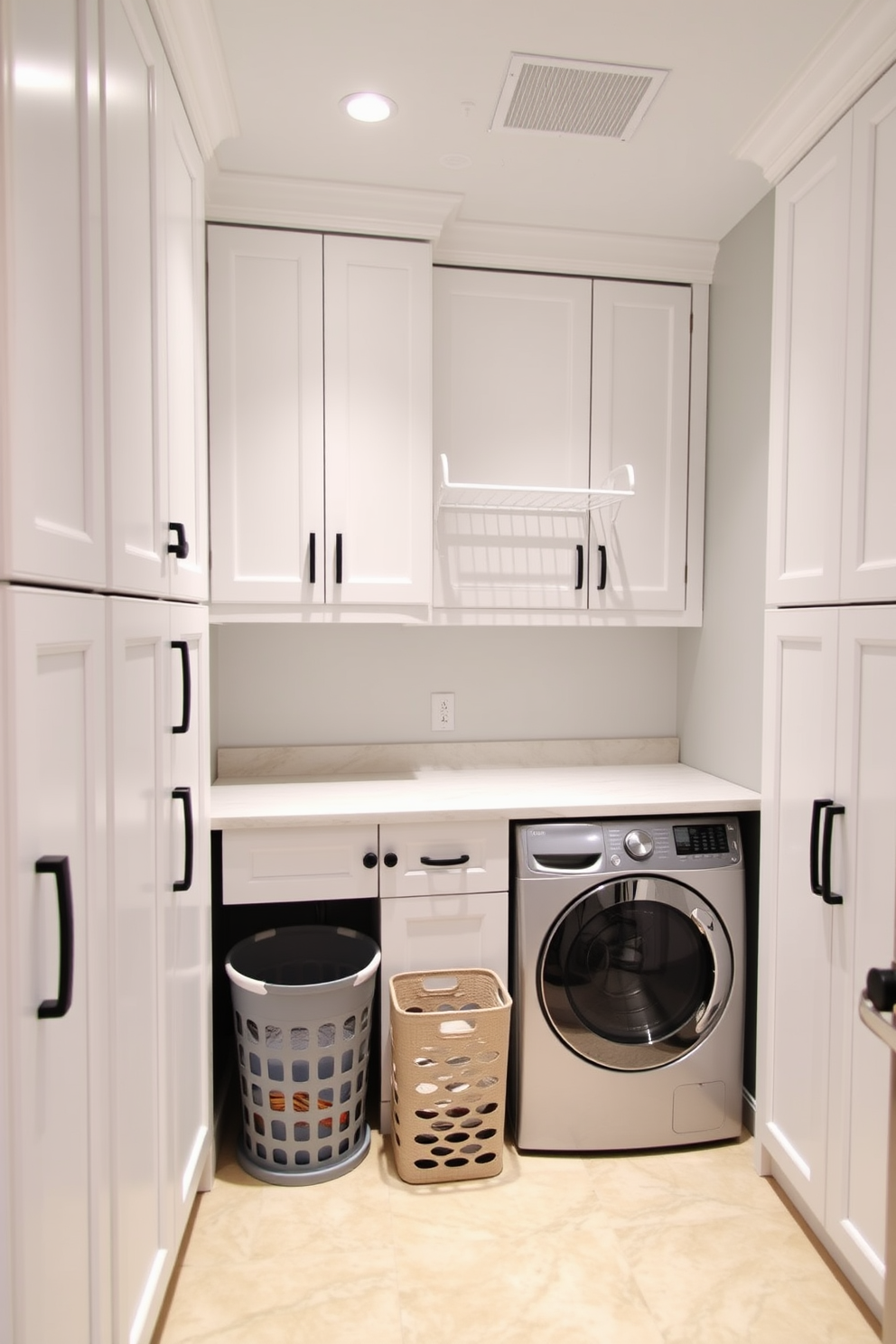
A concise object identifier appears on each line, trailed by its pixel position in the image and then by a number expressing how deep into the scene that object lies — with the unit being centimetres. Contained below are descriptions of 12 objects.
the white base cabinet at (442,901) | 211
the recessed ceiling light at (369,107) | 178
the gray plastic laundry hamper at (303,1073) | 196
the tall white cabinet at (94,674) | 84
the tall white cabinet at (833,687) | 154
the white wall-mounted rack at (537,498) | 242
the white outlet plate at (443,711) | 268
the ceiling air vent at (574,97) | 168
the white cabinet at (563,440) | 244
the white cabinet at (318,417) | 220
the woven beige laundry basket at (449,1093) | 198
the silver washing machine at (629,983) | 210
